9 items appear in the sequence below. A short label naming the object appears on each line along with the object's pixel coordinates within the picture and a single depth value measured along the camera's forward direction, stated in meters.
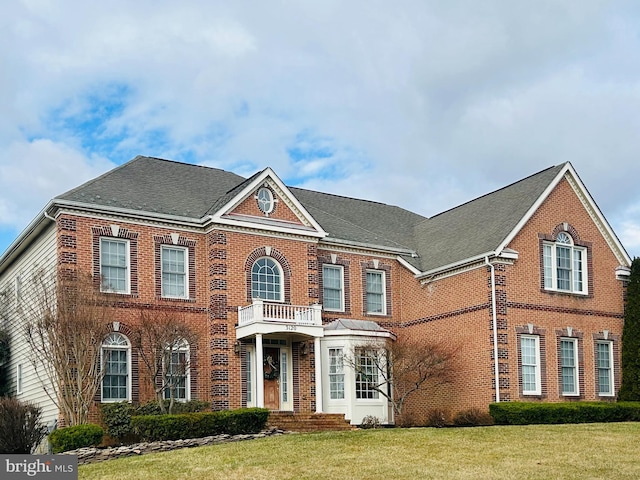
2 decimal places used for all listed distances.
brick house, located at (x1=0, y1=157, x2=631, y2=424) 28.22
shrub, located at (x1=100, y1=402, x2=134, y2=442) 25.79
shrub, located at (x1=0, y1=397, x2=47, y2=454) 23.45
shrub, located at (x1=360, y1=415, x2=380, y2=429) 29.06
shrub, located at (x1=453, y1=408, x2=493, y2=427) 28.06
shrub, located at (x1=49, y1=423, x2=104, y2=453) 23.12
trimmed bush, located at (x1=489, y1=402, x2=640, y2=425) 27.66
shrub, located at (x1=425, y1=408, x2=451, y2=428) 29.23
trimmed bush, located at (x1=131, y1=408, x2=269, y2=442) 23.98
